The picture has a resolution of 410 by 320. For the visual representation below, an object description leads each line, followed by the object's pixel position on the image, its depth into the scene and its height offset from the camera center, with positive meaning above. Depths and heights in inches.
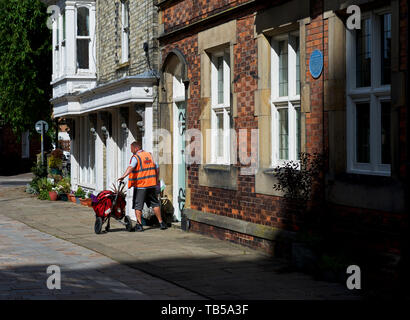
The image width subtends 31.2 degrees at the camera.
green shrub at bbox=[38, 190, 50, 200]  927.7 -52.1
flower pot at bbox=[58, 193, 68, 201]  921.5 -54.3
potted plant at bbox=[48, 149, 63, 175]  997.2 -11.0
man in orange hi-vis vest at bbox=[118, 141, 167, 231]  579.8 -21.5
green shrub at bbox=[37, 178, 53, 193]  947.3 -40.5
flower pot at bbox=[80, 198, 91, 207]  825.2 -55.0
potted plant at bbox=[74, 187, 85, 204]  867.4 -48.2
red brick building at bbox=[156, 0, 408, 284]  346.9 +24.5
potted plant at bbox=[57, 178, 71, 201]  922.7 -44.8
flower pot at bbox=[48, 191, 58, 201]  916.0 -51.3
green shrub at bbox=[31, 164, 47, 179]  1054.5 -24.4
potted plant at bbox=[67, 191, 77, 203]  890.3 -52.7
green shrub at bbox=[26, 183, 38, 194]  1013.2 -49.7
